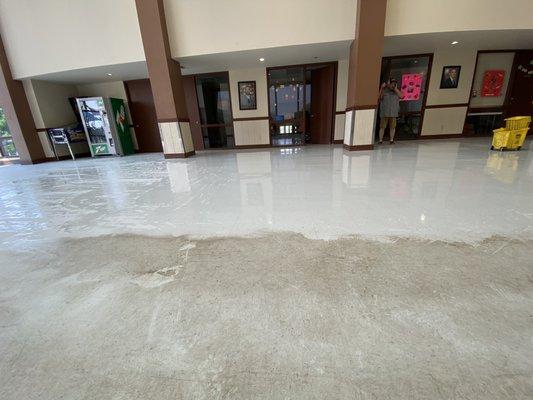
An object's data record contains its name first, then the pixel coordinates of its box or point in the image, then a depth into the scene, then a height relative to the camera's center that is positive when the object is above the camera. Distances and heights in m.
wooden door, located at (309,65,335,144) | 6.90 +0.51
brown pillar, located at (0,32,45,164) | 6.38 +0.60
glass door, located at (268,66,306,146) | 7.45 +0.73
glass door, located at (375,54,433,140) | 6.53 +0.89
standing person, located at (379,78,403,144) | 5.83 +0.41
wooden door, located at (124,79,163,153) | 7.79 +0.54
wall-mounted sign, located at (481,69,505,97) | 6.44 +0.76
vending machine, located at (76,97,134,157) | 7.16 +0.27
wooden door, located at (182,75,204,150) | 7.45 +0.60
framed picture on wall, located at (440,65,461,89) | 6.39 +0.97
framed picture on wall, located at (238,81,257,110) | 7.04 +0.85
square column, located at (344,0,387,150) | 4.59 +0.90
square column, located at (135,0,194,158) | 5.13 +1.09
